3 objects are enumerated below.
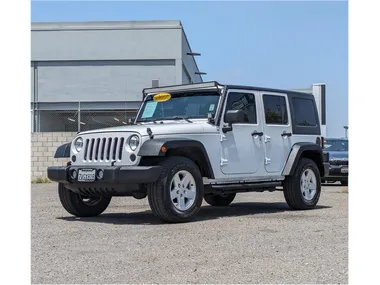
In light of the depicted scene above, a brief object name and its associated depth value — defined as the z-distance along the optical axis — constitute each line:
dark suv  17.08
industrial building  32.94
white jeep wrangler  7.80
